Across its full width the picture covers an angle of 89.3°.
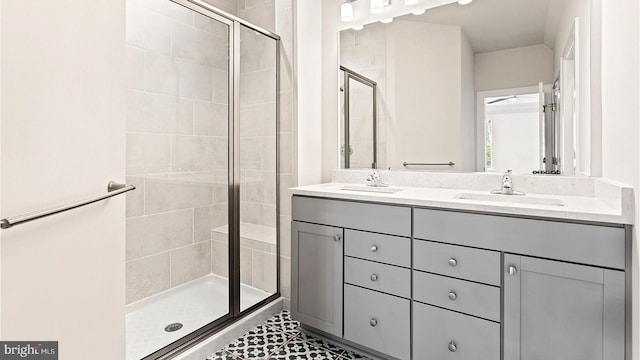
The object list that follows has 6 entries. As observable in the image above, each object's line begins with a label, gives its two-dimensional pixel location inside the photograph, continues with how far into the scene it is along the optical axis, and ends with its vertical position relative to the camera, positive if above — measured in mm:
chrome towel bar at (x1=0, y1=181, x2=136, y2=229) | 630 -70
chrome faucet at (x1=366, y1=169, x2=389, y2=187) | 2197 -13
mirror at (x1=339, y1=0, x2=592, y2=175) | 1708 +540
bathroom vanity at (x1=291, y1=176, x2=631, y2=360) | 1158 -440
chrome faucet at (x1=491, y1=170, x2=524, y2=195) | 1724 -48
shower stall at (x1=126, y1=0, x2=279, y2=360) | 1888 +76
